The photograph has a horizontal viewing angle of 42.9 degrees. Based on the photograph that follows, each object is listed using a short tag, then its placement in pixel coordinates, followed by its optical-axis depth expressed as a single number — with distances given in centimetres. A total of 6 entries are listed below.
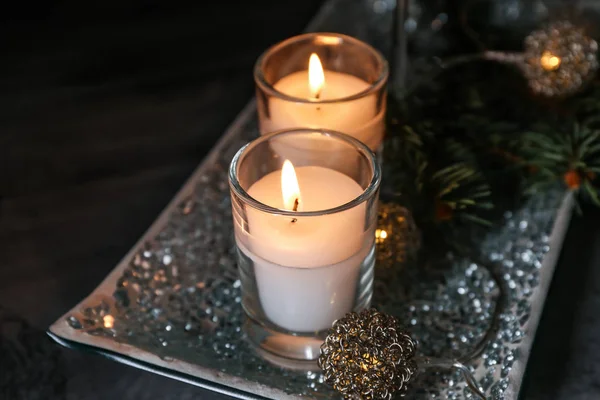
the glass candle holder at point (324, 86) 58
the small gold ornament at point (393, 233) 58
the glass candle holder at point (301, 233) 48
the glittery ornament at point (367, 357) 48
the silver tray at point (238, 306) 53
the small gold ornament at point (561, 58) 67
